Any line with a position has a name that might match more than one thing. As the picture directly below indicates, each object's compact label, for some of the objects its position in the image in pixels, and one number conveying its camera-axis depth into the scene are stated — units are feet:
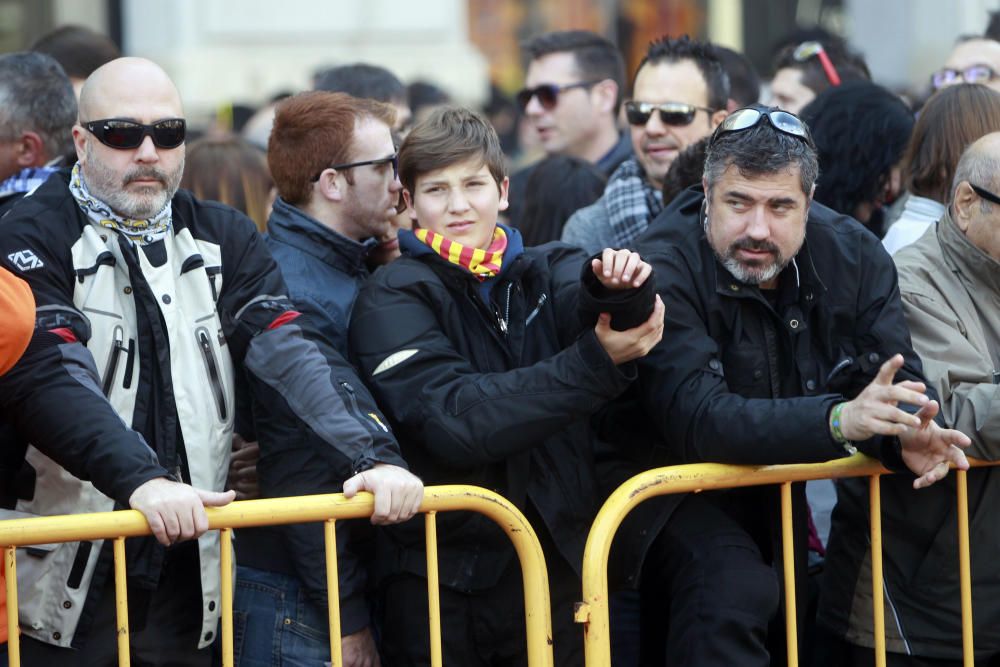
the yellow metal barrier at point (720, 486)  22.85
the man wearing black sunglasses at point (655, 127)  34.34
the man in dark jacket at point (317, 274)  23.79
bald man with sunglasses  21.39
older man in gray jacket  25.52
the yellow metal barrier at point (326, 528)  20.38
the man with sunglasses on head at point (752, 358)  23.73
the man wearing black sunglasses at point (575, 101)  45.55
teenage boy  22.88
